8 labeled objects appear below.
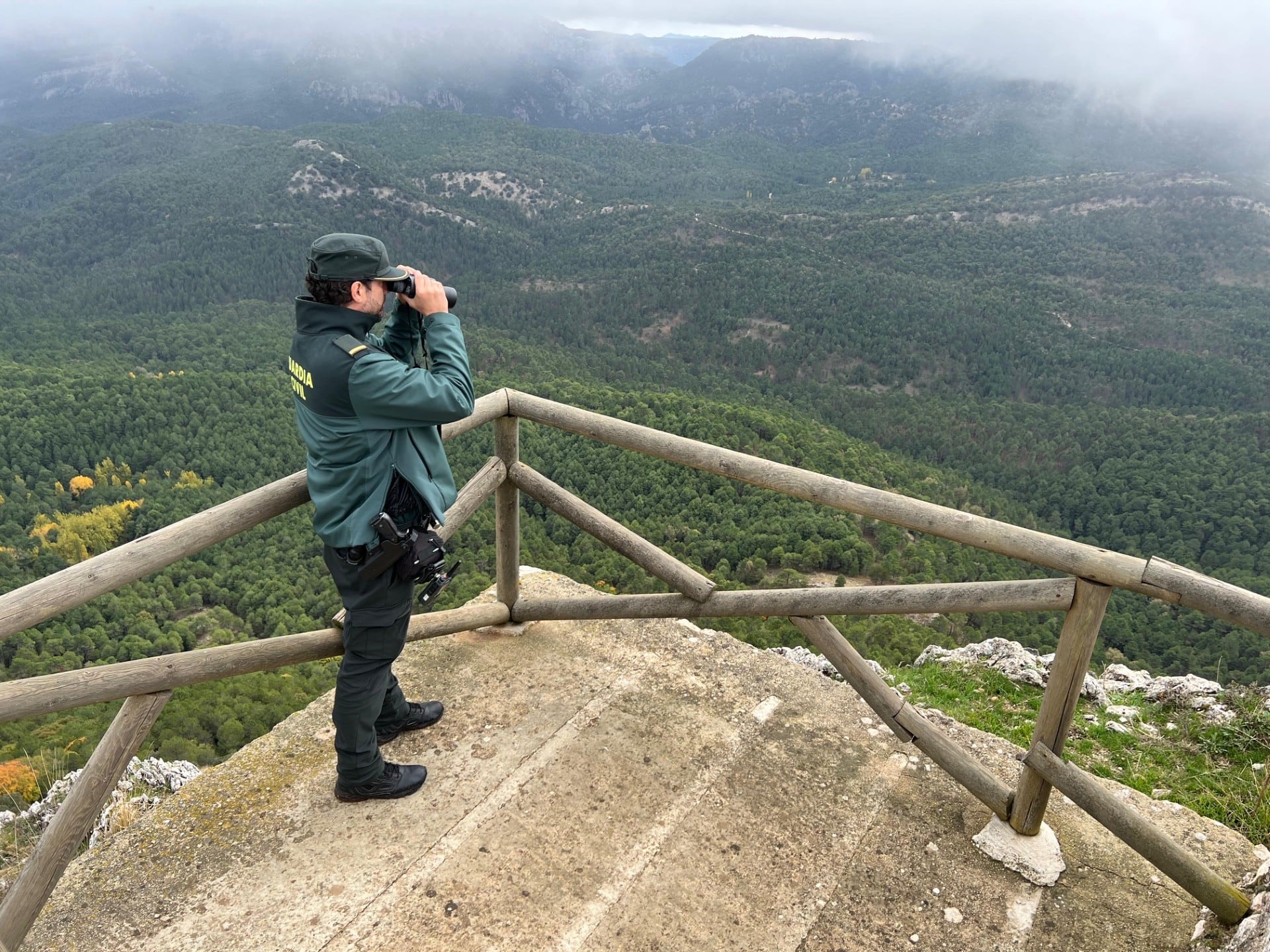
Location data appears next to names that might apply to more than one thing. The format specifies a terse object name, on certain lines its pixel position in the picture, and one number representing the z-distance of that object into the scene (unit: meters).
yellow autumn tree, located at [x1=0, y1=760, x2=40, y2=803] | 6.88
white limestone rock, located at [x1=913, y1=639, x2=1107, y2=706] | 5.15
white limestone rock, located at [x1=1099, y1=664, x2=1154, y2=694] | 5.31
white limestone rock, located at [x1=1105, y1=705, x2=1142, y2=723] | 4.63
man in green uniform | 2.41
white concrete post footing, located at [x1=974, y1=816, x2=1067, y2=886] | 2.79
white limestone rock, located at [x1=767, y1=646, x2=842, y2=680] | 5.35
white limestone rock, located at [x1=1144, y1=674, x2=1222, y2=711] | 4.77
